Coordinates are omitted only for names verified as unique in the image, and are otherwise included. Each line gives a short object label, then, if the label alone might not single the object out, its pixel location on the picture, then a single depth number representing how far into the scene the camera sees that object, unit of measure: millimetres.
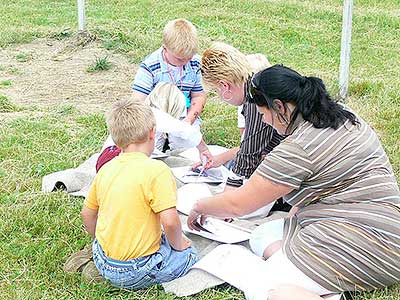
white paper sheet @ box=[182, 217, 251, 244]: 3631
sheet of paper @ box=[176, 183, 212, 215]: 4113
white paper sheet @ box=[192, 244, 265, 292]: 3225
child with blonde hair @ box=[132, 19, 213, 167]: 4832
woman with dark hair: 2990
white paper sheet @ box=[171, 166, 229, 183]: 4520
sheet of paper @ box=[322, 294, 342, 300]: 3016
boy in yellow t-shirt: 3121
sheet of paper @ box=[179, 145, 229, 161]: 4996
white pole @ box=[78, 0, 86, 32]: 9008
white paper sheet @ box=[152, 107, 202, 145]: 4391
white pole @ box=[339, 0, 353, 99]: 6277
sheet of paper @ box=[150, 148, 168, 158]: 4777
